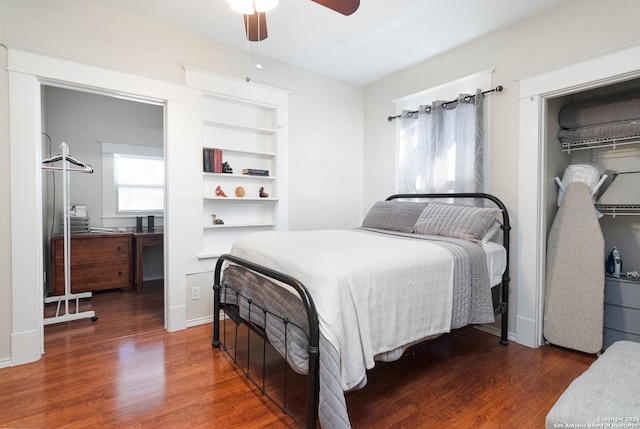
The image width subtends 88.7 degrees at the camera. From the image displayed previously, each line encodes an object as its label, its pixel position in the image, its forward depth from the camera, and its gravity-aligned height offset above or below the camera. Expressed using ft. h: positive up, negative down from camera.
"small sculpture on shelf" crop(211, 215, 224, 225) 10.80 -0.34
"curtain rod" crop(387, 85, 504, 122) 9.34 +3.47
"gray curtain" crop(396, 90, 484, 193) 9.93 +2.05
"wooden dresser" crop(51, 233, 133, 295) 12.19 -2.04
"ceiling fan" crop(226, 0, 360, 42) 5.67 +3.66
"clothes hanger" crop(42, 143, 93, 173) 9.97 +1.64
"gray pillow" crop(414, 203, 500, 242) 8.27 -0.30
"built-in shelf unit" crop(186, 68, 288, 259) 10.49 +1.83
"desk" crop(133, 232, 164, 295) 13.47 -1.41
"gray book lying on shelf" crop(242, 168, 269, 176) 11.17 +1.34
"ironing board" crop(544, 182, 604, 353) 7.97 -1.71
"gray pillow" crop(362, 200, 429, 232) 9.98 -0.17
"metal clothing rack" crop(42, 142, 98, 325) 9.96 -1.49
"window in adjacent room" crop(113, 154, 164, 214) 14.80 +1.27
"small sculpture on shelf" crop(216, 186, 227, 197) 10.80 +0.61
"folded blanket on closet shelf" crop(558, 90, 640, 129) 8.13 +2.58
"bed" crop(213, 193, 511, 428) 4.92 -1.52
